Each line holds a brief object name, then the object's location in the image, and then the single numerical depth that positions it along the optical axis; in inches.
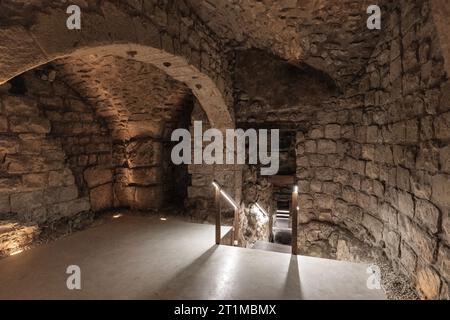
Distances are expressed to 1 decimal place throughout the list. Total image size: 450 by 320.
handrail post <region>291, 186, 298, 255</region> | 91.7
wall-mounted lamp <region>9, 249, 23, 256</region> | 102.2
